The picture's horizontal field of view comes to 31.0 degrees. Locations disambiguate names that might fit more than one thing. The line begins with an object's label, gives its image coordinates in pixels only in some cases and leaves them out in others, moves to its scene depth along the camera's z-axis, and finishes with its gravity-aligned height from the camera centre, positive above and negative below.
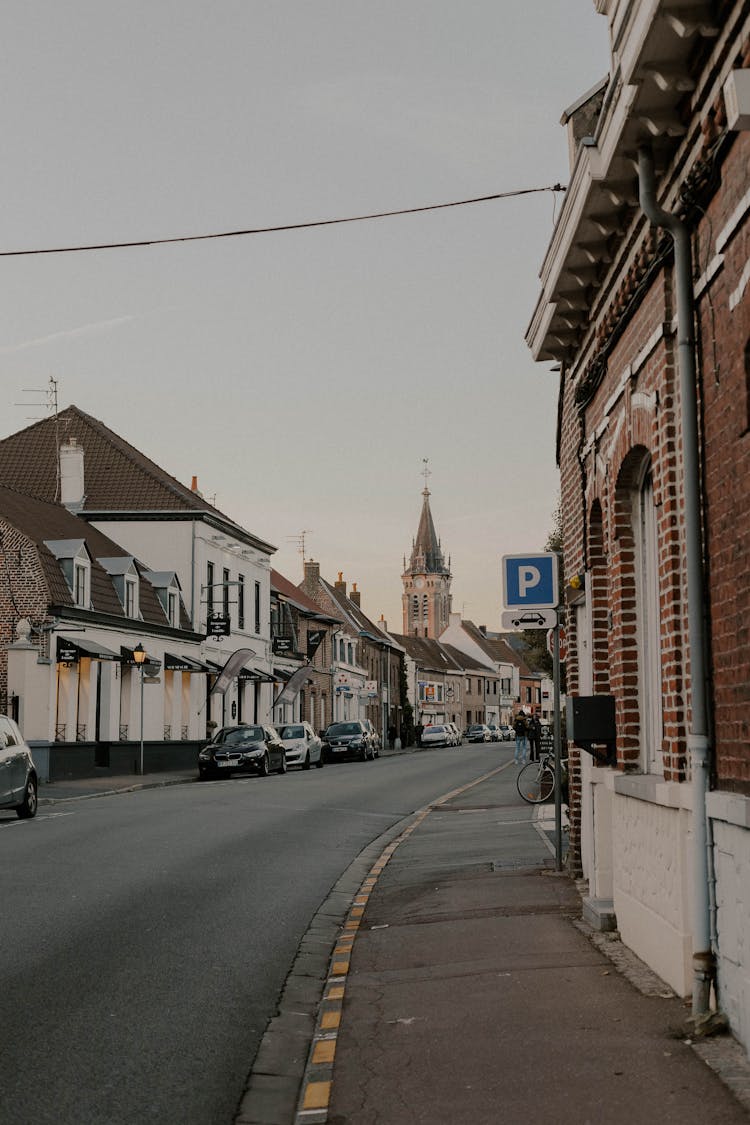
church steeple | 160.00 +15.55
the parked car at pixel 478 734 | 103.75 -0.63
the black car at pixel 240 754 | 36.81 -0.71
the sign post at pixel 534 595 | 12.62 +1.22
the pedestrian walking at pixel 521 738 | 36.19 -0.39
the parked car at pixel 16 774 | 20.47 -0.67
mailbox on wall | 9.50 +0.03
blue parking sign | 12.75 +1.35
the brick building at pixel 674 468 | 6.14 +1.42
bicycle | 24.11 -1.12
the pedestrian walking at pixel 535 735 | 31.92 -0.24
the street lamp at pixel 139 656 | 35.16 +1.90
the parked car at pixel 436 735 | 84.12 -0.56
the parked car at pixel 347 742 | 52.75 -0.58
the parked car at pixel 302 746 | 43.44 -0.59
